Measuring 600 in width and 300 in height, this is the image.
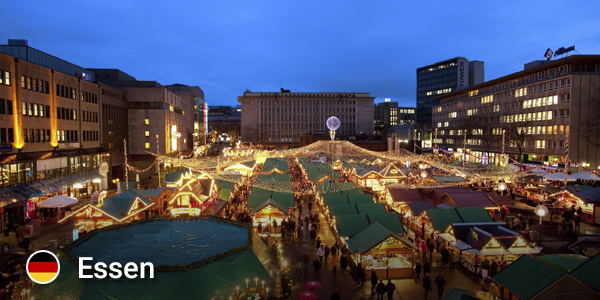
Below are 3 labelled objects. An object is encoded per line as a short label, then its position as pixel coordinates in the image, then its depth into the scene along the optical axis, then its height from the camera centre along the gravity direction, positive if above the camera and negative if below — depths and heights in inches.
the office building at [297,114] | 4328.2 +266.1
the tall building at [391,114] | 5831.7 +363.7
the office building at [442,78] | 4825.3 +788.2
